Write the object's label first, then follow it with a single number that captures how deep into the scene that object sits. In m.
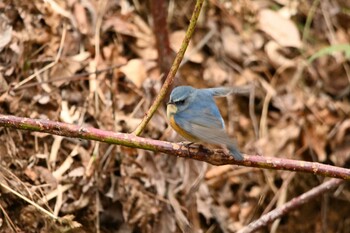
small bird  6.27
